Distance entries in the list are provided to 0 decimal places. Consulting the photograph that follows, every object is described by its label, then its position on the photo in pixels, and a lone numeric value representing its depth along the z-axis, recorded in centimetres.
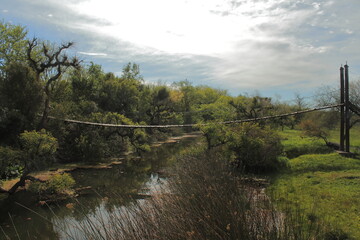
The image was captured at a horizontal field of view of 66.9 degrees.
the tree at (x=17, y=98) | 1005
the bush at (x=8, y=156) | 782
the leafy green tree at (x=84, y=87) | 1983
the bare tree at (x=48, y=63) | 1050
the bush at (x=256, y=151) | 1035
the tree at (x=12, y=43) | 2184
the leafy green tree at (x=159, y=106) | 2738
